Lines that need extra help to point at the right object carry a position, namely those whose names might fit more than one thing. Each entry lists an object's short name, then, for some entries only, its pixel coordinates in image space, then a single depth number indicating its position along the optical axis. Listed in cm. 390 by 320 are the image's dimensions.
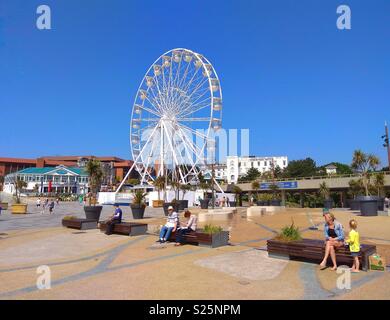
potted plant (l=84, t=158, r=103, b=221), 1914
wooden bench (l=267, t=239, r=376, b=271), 711
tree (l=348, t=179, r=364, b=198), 3383
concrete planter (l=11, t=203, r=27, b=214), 2712
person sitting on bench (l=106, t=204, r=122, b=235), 1331
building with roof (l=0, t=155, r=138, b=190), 11888
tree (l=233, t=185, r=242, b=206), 4651
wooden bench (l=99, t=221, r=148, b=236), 1297
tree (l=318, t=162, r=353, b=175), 9886
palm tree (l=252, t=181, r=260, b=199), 4352
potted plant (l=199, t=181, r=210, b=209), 3584
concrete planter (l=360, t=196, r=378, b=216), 2034
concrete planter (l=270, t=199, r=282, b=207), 3544
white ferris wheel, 3862
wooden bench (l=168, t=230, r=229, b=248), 994
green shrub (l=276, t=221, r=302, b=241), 844
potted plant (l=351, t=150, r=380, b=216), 2416
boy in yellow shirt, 691
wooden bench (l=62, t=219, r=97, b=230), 1516
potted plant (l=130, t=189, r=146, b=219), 2119
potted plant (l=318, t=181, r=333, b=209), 3674
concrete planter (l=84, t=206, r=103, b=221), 1673
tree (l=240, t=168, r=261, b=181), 10286
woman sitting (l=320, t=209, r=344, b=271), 719
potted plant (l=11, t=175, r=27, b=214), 2712
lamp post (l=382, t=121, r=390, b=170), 2733
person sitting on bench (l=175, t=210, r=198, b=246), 1048
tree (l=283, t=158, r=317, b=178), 9556
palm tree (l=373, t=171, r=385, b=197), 2856
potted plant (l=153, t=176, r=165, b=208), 3569
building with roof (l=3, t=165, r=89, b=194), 8875
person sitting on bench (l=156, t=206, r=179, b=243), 1091
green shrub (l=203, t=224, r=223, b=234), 1015
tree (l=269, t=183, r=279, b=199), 3984
